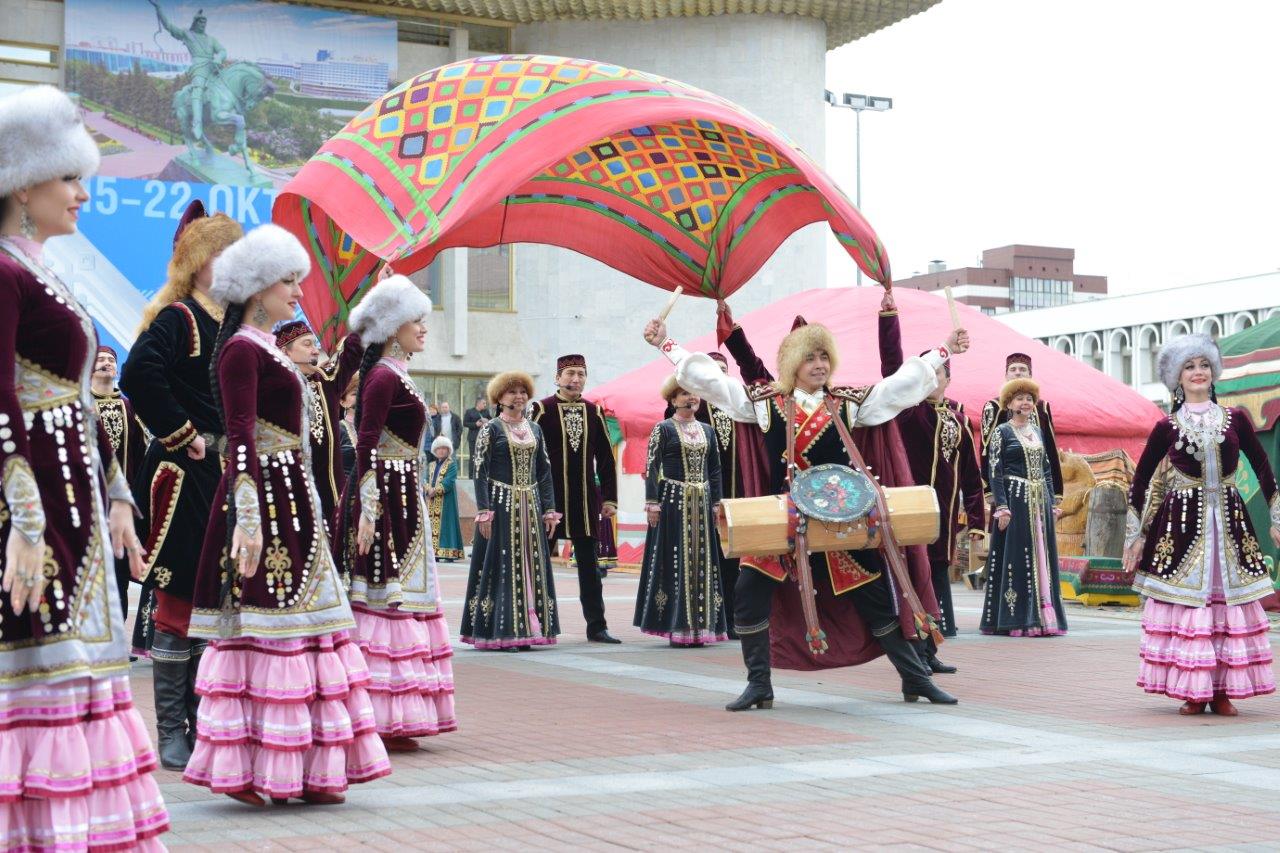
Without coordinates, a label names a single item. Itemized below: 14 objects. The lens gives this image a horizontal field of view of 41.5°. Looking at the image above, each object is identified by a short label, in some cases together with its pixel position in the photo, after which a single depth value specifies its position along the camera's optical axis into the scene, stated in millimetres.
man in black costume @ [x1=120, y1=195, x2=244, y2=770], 6363
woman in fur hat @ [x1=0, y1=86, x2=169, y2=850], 3963
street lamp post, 37094
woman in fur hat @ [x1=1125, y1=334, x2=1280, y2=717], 8414
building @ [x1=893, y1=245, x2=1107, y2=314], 100188
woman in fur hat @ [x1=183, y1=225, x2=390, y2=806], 5555
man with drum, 8148
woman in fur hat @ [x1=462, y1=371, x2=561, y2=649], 11789
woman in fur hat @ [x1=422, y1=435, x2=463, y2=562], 24531
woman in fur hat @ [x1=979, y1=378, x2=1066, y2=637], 12984
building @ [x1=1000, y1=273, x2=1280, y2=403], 45438
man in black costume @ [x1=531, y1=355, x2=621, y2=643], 12805
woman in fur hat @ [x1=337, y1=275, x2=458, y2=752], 7031
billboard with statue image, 30609
